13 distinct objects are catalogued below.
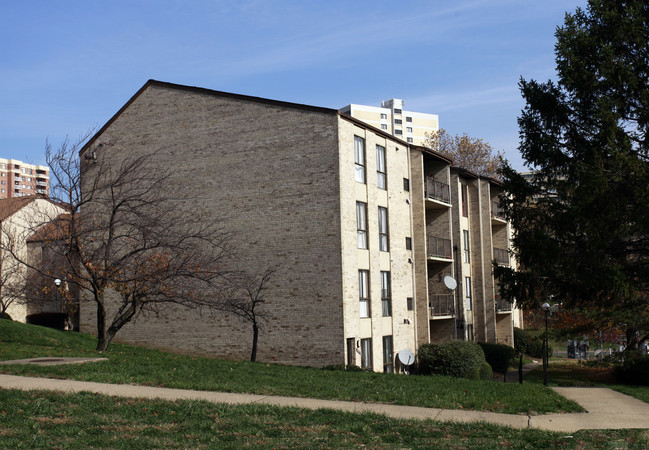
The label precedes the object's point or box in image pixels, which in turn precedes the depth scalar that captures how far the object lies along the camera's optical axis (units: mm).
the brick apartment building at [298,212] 25312
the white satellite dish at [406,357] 26891
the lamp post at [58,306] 43869
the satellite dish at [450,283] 32312
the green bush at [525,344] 44875
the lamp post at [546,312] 27144
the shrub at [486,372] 29344
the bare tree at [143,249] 20031
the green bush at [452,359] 27953
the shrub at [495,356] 36531
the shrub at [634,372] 25006
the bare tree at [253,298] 25562
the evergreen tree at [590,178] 21516
